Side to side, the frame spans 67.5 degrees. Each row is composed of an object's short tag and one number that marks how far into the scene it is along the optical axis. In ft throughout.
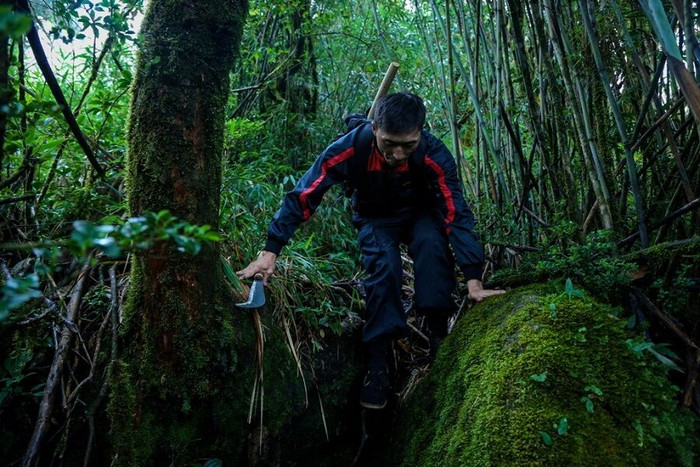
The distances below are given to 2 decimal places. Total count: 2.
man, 7.13
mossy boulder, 4.53
